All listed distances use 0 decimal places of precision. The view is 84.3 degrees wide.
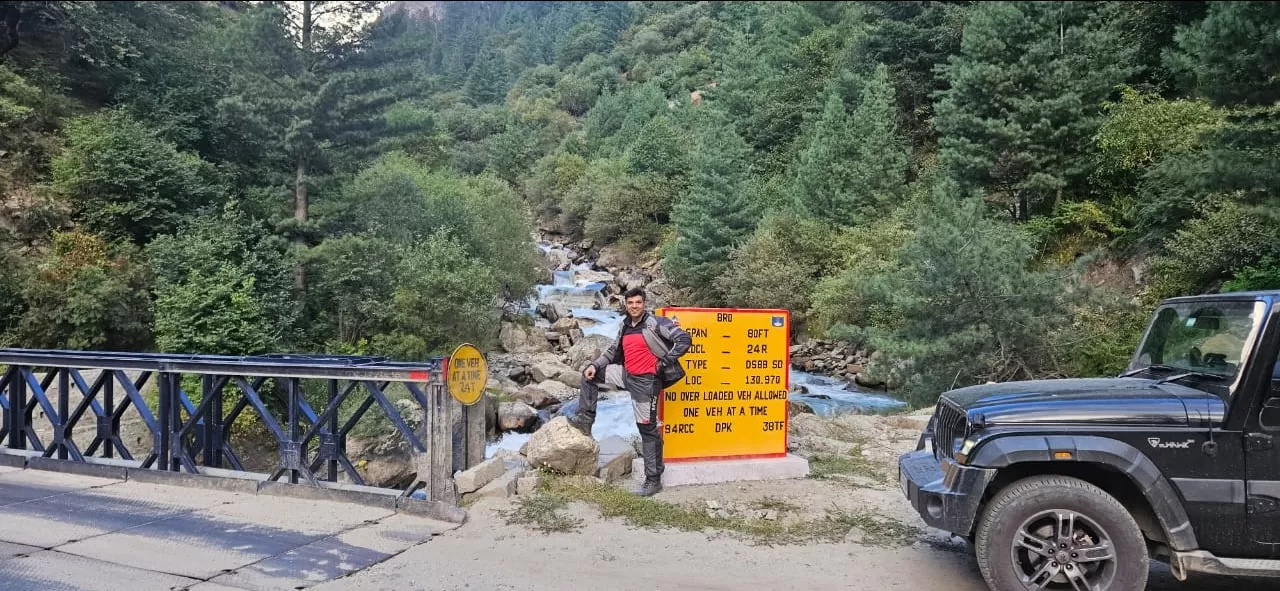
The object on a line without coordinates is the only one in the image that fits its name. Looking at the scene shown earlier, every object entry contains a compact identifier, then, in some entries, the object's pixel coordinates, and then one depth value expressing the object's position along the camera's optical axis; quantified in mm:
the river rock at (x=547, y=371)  25391
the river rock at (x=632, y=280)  43250
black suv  4074
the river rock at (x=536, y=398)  21969
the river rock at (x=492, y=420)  19441
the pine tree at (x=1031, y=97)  22172
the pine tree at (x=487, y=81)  115188
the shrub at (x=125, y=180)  22016
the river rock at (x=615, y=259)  48688
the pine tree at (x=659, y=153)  51219
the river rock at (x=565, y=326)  33312
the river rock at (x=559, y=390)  22766
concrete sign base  7156
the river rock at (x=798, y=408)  15352
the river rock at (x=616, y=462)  7359
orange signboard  7305
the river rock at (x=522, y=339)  31281
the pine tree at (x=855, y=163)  30750
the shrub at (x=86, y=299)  19125
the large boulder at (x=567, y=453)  7113
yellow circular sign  6223
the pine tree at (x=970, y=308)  14938
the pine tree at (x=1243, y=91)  9727
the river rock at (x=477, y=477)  6465
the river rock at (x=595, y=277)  44838
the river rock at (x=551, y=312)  36438
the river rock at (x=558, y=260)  48103
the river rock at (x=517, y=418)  19625
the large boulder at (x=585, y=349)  27167
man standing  6723
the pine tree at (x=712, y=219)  36469
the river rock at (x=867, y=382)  22922
